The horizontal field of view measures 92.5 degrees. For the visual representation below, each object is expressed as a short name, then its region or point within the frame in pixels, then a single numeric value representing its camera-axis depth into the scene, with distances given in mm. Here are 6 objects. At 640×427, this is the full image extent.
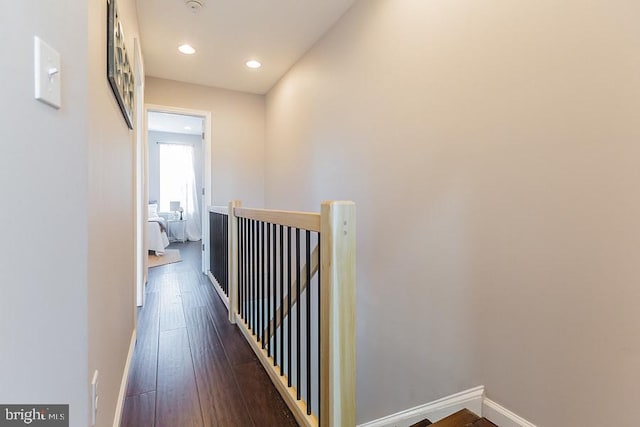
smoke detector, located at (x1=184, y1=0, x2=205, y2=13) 2261
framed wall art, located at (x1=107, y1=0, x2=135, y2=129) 1140
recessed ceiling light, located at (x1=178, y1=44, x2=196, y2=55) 2916
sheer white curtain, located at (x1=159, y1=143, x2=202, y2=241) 7375
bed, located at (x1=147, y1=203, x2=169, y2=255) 5176
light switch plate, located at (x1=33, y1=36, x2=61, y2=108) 643
